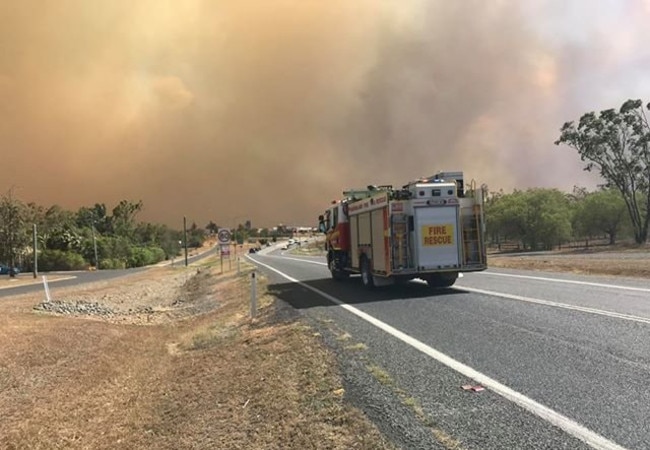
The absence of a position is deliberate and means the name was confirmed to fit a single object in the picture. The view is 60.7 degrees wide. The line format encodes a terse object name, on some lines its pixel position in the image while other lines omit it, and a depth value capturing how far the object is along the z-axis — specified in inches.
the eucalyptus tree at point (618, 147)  2470.5
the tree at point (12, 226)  2111.2
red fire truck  568.7
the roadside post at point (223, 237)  1389.0
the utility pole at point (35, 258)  1964.8
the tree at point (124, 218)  4936.5
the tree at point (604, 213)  2775.6
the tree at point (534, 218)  2780.5
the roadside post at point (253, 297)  551.5
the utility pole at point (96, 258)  3043.6
